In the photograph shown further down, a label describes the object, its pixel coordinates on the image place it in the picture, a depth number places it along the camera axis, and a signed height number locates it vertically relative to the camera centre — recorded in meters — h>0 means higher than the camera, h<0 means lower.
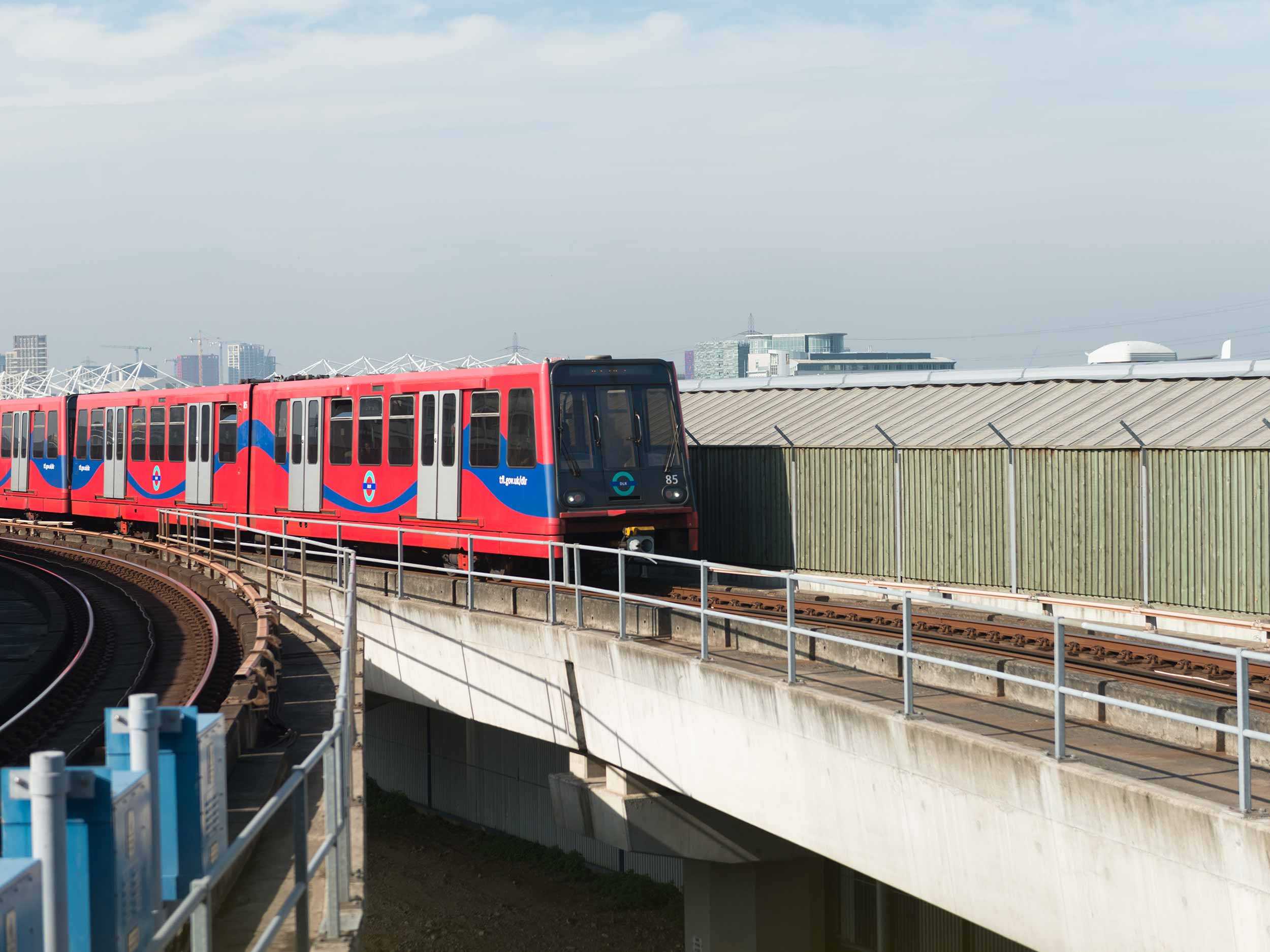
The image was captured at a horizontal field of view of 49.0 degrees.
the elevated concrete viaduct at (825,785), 7.75 -2.15
